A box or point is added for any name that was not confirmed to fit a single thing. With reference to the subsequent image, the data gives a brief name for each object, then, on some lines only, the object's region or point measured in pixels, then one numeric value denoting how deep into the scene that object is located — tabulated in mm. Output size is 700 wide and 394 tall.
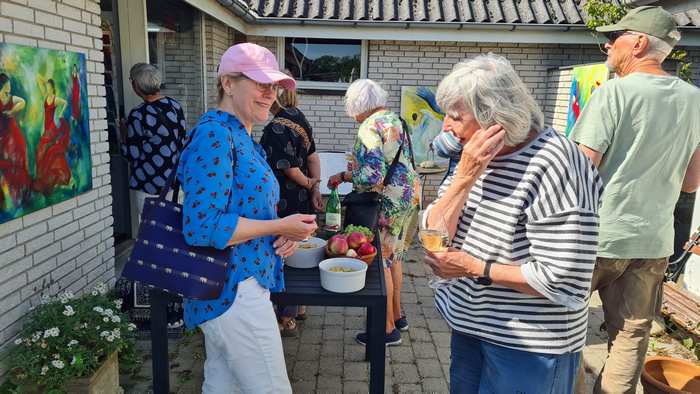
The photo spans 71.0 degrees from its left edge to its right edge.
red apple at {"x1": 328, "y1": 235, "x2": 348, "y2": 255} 2662
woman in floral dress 3449
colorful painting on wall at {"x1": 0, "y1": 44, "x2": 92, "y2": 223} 2564
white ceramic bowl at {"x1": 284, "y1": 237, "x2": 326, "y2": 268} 2682
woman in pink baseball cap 1733
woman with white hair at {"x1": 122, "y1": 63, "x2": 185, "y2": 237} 4340
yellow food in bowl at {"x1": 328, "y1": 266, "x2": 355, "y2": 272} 2502
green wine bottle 3236
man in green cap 2412
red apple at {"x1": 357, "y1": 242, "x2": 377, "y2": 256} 2701
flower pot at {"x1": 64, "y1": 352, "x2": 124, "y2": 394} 2588
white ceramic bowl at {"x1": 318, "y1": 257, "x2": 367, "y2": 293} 2391
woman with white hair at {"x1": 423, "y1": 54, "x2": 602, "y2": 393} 1507
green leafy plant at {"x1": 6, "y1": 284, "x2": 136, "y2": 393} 2520
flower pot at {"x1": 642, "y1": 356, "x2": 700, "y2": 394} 2998
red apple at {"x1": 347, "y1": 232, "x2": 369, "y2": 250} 2726
